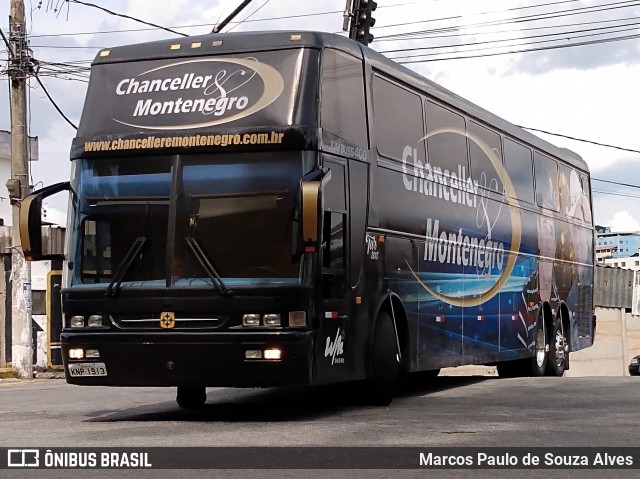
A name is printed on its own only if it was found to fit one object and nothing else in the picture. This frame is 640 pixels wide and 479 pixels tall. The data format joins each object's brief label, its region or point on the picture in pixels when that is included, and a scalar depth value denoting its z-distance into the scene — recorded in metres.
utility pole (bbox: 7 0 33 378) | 24.11
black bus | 11.43
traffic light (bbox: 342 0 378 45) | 24.17
